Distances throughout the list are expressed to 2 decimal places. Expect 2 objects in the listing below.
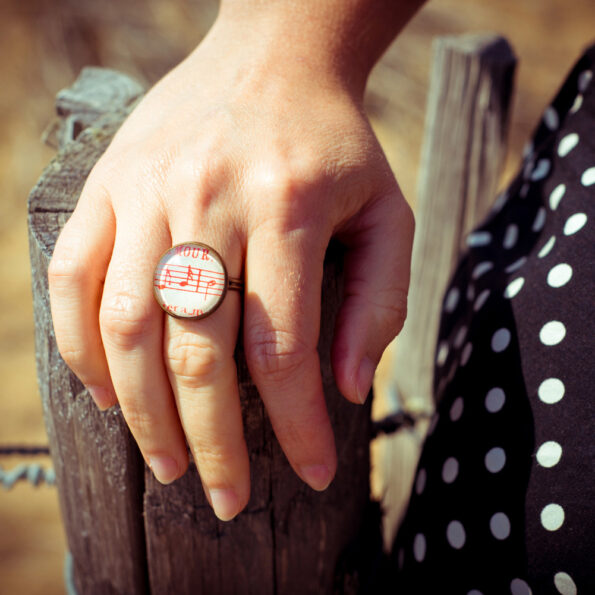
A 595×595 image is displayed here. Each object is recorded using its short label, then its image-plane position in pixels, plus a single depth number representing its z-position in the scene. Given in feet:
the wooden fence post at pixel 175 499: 1.10
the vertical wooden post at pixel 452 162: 1.80
